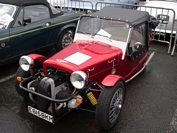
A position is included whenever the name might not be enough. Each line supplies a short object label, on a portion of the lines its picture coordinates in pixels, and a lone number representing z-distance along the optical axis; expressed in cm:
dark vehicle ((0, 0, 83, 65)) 539
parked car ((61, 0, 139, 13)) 865
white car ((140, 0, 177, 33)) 738
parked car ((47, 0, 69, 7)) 970
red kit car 341
